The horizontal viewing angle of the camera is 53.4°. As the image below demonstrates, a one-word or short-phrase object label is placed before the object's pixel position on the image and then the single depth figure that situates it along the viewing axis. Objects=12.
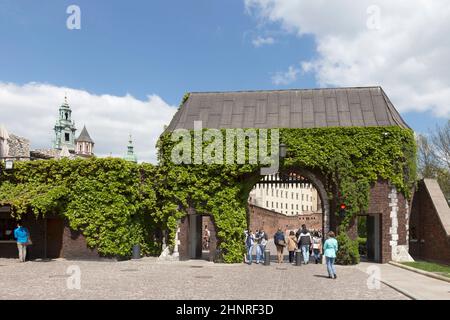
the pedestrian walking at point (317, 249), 20.26
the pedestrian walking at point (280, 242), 19.94
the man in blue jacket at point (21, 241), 19.67
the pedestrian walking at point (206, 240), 29.76
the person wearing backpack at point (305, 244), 19.58
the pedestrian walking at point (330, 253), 14.61
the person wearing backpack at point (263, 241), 20.52
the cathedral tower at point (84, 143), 135.88
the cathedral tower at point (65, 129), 111.88
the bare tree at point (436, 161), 36.39
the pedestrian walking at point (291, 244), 19.72
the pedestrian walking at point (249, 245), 19.74
